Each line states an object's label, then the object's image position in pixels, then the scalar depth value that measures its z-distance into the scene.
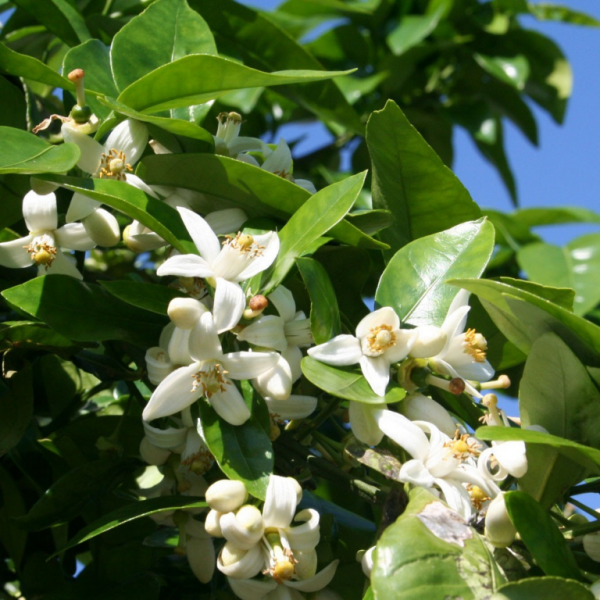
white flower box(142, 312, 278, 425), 0.56
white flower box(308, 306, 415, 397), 0.56
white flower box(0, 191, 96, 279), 0.59
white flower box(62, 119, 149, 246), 0.59
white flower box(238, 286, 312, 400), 0.56
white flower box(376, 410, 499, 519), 0.55
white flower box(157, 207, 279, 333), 0.56
